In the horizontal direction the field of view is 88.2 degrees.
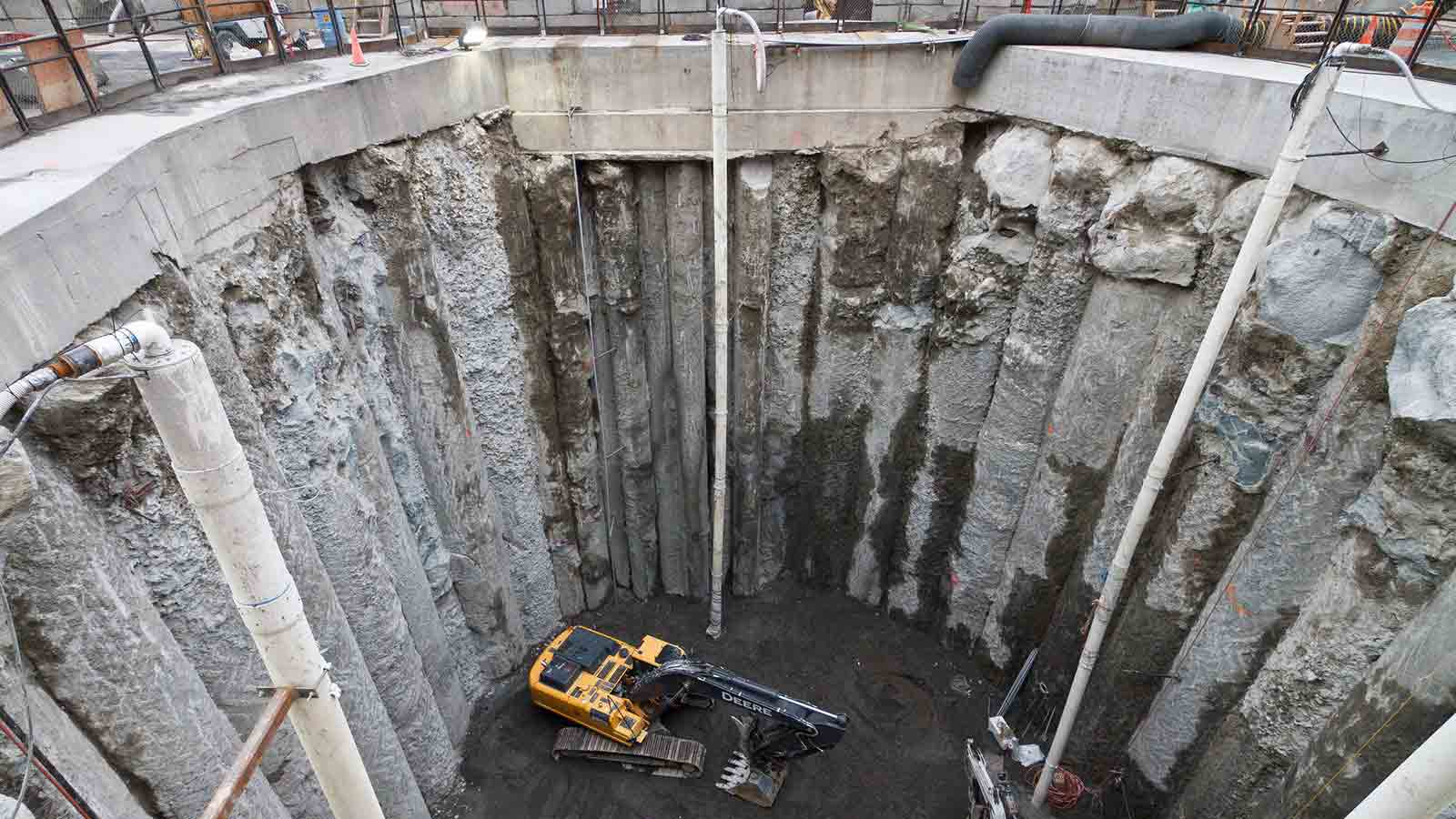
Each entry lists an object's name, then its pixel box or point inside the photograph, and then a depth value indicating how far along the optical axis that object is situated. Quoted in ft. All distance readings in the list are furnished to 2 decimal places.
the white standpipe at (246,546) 10.31
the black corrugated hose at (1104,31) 28.60
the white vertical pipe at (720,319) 27.99
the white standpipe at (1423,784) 11.75
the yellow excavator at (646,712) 30.73
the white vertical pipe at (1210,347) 17.35
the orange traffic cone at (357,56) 28.12
